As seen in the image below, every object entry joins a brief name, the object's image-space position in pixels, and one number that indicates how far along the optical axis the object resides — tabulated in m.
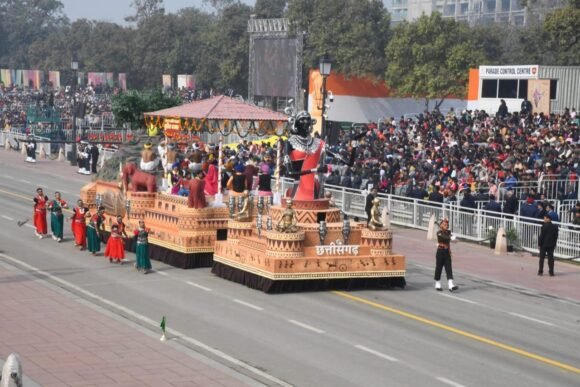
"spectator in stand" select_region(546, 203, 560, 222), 29.55
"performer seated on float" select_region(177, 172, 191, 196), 28.23
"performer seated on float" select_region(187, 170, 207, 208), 26.05
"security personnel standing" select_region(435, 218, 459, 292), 23.75
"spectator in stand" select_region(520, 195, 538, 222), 30.58
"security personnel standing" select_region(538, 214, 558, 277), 26.34
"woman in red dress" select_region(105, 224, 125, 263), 26.48
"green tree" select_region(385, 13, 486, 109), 67.94
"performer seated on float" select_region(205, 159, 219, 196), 28.41
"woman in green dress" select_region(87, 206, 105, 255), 27.92
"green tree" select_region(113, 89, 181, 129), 46.84
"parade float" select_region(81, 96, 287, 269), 26.03
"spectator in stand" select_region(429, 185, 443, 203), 34.41
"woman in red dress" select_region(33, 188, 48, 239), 30.62
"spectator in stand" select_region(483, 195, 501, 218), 31.72
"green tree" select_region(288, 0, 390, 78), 74.19
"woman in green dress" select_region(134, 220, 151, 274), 25.05
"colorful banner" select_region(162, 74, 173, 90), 104.94
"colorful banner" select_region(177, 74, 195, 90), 102.69
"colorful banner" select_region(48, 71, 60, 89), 117.44
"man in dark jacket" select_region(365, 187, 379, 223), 30.61
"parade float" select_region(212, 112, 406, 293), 22.77
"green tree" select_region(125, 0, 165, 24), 137.75
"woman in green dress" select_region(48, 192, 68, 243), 29.77
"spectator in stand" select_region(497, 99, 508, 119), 48.16
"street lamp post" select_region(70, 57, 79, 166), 54.73
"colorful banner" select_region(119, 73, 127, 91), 110.75
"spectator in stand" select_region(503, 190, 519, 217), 31.94
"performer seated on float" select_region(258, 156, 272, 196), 27.12
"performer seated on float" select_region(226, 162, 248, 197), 26.69
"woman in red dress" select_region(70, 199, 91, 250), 28.75
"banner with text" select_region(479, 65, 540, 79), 52.41
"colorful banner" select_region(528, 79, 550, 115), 51.22
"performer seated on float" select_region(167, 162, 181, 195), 28.58
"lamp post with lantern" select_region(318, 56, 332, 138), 32.97
